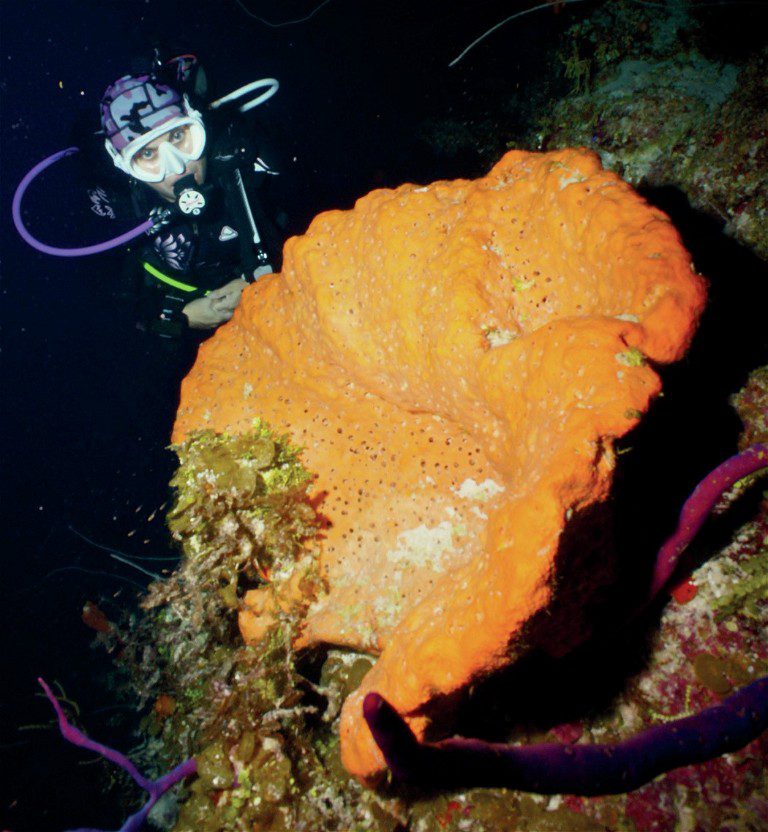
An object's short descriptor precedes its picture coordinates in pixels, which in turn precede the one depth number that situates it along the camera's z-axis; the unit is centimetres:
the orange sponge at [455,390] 54
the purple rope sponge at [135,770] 99
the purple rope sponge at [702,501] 73
